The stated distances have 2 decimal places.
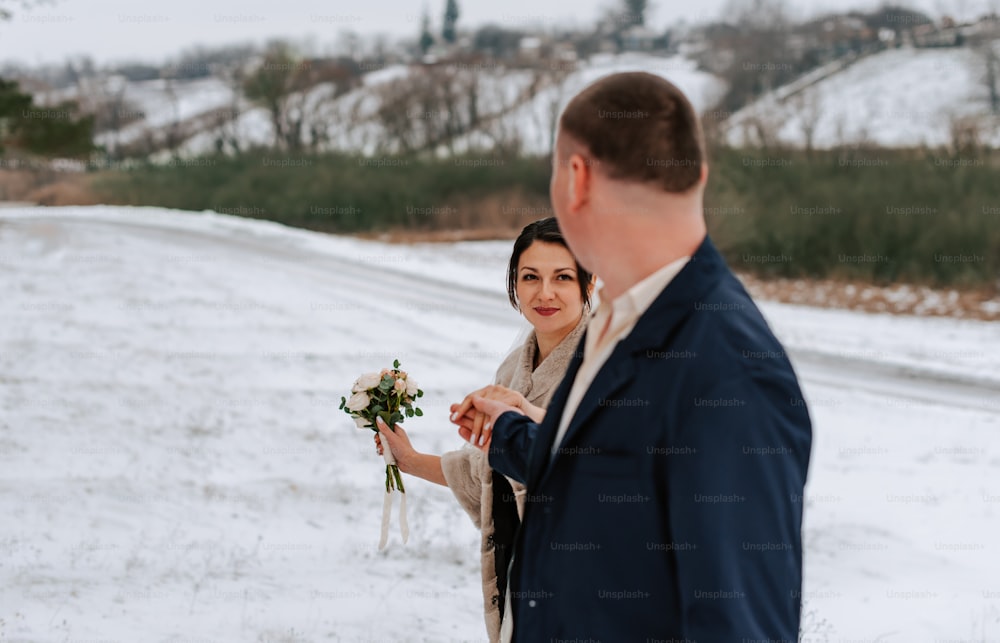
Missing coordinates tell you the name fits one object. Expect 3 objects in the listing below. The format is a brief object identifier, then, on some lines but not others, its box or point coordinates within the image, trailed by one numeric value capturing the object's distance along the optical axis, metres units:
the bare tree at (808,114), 32.62
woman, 2.60
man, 1.44
